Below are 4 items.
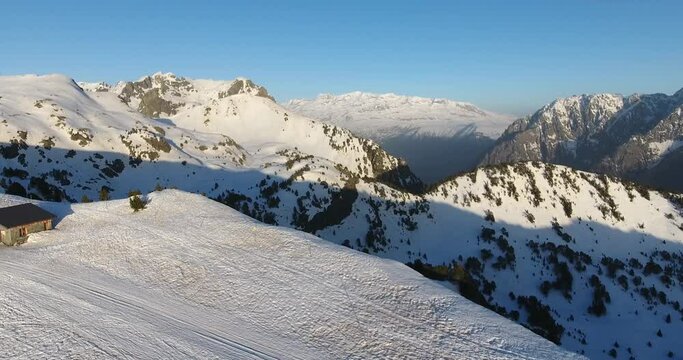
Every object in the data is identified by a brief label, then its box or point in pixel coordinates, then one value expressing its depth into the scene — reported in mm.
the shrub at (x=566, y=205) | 154875
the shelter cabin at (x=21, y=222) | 46688
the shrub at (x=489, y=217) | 149750
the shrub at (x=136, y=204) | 56366
